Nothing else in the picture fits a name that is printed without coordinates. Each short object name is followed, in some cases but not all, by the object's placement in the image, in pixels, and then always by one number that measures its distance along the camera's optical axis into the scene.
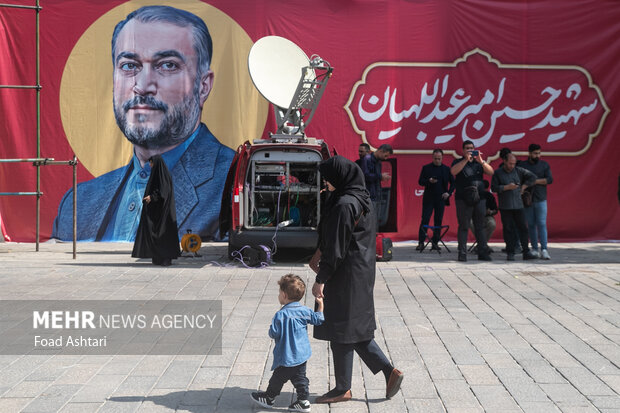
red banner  15.81
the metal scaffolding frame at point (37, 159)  13.63
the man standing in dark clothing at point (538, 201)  13.47
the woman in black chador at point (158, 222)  12.44
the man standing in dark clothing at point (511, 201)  13.08
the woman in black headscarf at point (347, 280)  5.37
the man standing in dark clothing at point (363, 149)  14.12
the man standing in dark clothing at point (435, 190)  14.54
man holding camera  12.78
